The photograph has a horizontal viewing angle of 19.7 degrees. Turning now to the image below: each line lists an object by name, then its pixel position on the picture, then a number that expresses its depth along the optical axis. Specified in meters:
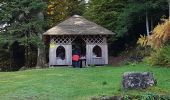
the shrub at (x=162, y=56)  26.62
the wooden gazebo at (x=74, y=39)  35.62
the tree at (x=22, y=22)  36.81
